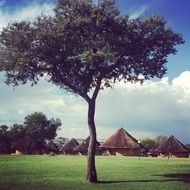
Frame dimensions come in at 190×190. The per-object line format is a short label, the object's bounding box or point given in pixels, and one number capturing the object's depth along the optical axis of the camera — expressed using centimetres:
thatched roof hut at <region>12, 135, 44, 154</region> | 10212
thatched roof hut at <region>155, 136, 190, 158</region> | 8710
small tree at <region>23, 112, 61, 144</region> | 13119
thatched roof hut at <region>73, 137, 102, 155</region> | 9886
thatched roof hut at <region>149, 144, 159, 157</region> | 9396
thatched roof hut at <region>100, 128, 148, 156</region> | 8235
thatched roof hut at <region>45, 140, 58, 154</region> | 11291
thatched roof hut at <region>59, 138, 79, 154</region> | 10875
